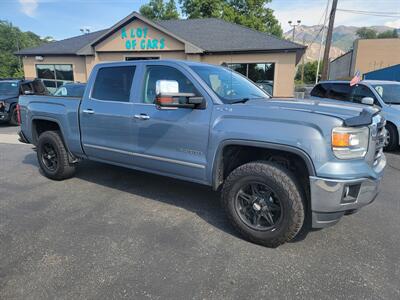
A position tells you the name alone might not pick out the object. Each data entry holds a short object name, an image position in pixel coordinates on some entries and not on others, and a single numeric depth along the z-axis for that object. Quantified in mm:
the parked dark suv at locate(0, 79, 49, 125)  11328
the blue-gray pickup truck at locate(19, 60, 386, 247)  2693
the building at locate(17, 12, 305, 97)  14359
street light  39688
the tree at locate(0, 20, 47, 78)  51144
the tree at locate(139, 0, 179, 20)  43781
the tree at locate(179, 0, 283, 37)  34156
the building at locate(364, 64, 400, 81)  19797
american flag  8055
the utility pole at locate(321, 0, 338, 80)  17031
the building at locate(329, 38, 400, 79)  44156
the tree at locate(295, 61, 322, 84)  63925
